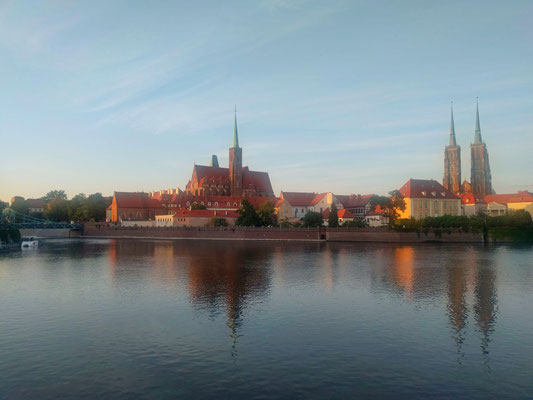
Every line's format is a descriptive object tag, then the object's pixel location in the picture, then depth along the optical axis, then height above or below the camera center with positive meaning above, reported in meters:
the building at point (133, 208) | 128.00 +4.48
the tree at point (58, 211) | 135.62 +4.42
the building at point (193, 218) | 111.62 +1.02
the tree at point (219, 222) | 106.88 -0.14
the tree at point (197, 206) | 121.46 +4.16
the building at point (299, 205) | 115.88 +3.53
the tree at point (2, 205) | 105.24 +5.56
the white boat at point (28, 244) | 77.88 -2.91
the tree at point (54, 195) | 163.75 +11.17
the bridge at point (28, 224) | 90.47 +0.73
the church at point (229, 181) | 144.88 +12.82
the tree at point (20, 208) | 140.12 +6.02
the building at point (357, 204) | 112.75 +3.30
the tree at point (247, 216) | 98.81 +0.89
